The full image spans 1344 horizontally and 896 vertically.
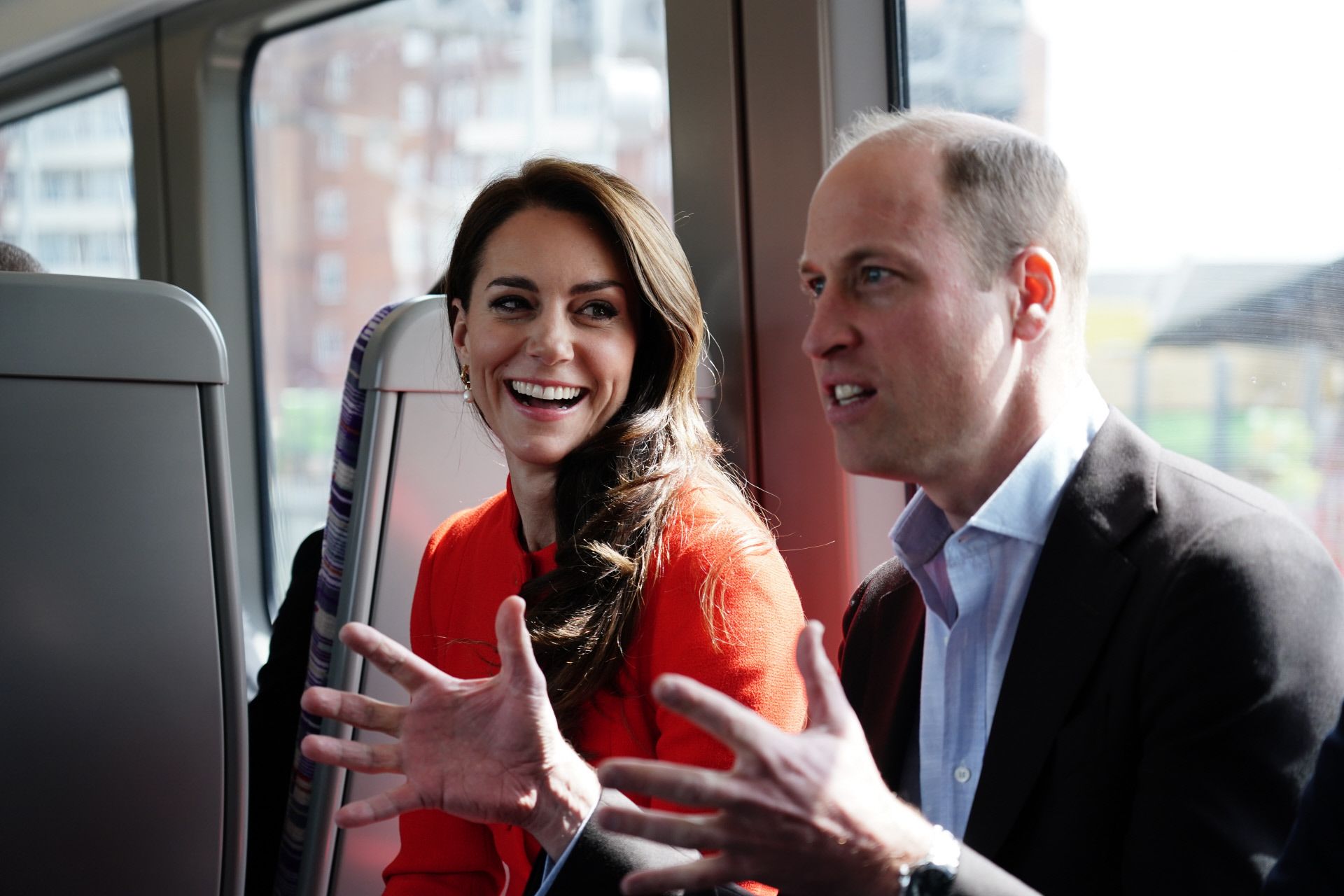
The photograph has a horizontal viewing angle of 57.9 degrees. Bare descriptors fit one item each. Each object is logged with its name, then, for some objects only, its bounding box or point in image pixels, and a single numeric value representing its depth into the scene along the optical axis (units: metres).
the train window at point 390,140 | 2.52
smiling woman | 1.58
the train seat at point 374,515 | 1.82
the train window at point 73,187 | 3.51
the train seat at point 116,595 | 1.58
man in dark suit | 0.89
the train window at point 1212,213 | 1.56
